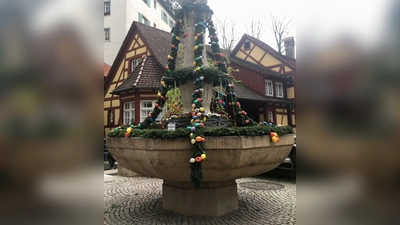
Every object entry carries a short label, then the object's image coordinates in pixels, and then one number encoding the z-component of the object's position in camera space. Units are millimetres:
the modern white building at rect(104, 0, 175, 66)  22562
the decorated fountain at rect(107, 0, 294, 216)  3436
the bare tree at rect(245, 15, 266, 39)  27762
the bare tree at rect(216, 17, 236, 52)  25695
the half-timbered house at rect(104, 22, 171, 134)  12922
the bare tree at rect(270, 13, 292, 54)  26011
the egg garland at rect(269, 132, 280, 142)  3658
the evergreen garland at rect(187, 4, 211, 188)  3180
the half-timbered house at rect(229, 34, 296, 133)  16578
